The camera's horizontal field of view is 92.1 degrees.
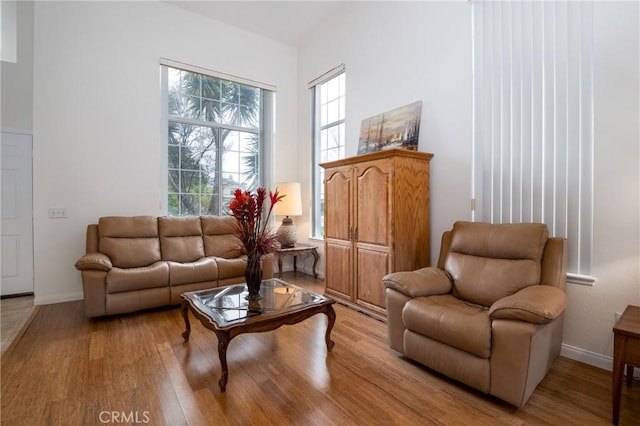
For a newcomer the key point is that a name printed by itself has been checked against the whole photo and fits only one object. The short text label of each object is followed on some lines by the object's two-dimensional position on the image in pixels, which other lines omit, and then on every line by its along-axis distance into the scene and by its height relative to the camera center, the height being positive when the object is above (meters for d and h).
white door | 3.83 -0.05
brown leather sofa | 3.03 -0.58
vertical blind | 2.22 +0.76
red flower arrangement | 2.28 -0.12
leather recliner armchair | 1.67 -0.62
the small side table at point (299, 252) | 4.50 -0.60
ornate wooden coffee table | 1.90 -0.68
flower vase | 2.39 -0.52
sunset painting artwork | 3.32 +0.95
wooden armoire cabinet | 2.94 -0.10
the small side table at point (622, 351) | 1.53 -0.70
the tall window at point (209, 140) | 4.46 +1.11
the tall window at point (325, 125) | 4.53 +1.34
